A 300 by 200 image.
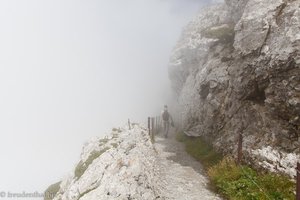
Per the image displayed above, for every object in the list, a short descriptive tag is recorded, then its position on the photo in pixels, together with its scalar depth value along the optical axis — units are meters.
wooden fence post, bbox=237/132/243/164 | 11.02
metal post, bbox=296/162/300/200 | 7.20
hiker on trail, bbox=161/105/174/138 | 20.47
